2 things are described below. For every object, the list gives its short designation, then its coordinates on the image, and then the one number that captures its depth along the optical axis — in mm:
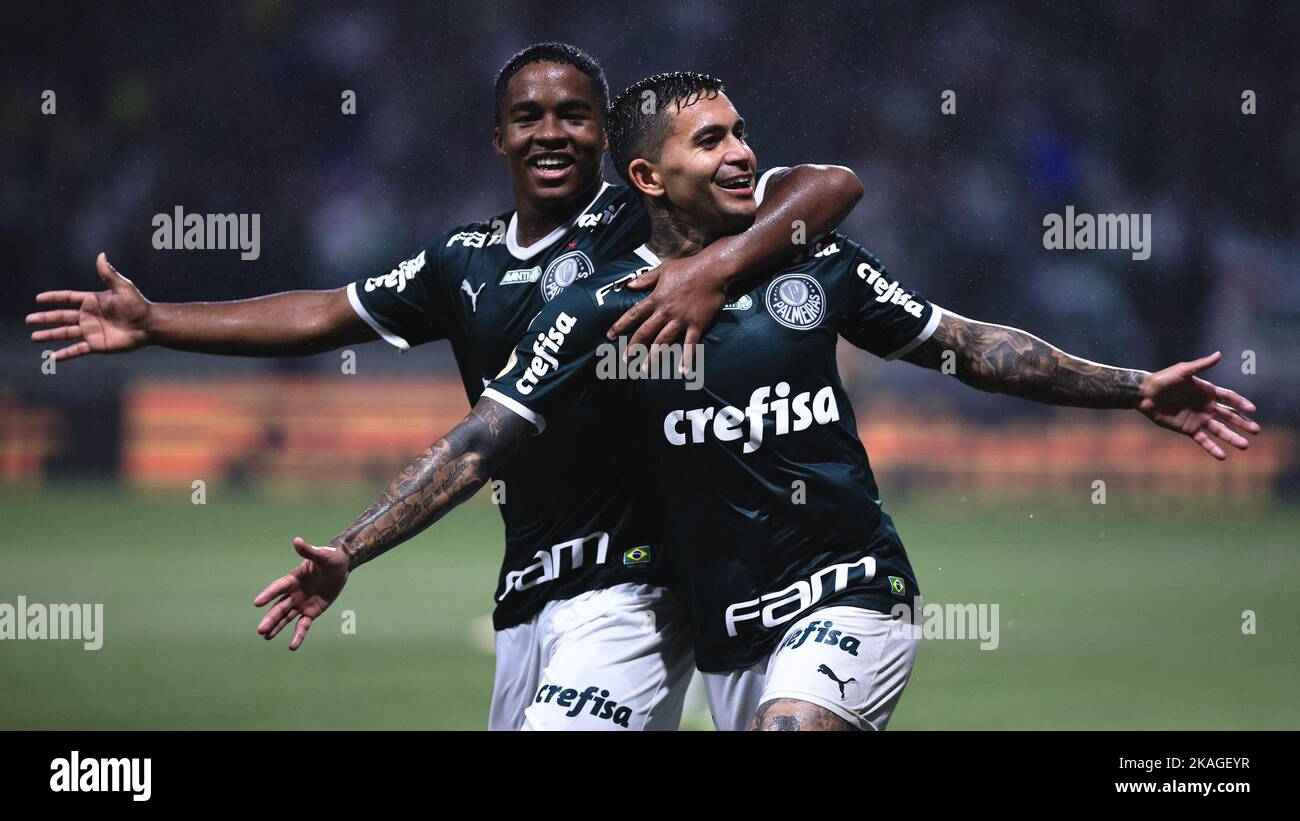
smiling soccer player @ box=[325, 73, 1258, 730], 3482
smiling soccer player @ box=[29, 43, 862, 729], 3711
